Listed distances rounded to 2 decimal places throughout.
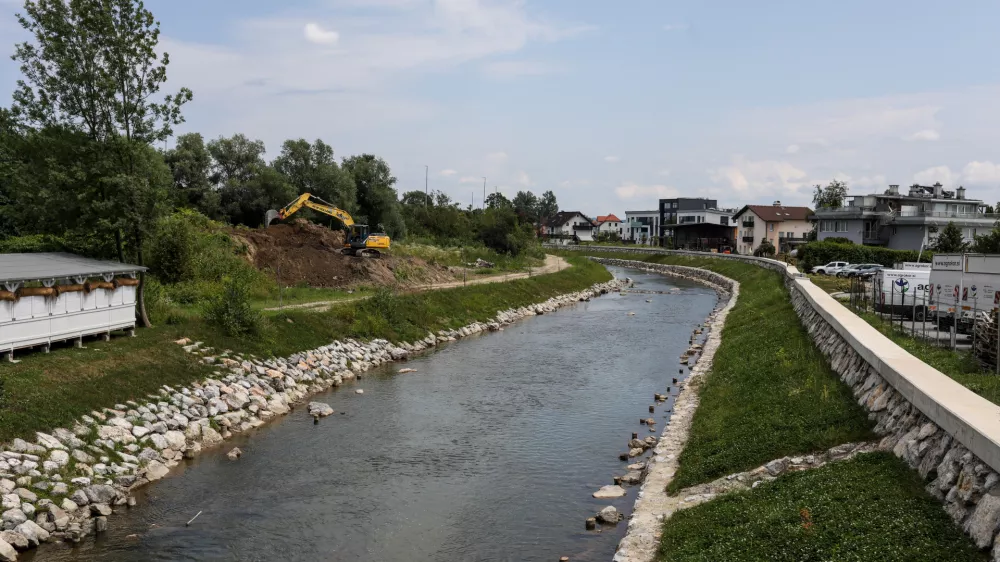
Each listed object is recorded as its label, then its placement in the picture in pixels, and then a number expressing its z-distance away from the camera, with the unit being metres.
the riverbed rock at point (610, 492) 18.14
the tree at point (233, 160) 69.81
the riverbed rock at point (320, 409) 25.83
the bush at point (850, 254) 71.19
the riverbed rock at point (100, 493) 17.08
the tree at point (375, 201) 82.06
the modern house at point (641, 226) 174.62
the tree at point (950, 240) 72.19
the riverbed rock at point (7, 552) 14.26
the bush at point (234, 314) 29.83
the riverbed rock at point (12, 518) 15.04
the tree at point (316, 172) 74.94
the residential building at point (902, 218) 85.94
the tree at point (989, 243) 62.38
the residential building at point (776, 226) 115.01
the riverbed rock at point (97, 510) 16.83
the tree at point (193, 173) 65.75
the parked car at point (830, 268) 65.47
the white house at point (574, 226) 178.25
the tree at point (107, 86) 25.34
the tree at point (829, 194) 139.89
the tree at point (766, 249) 95.62
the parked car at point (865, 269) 57.94
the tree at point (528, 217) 123.39
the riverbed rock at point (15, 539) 14.73
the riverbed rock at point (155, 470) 19.30
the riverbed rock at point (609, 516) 16.44
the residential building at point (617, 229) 192.98
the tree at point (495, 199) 169.38
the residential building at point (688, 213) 144.62
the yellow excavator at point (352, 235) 55.59
